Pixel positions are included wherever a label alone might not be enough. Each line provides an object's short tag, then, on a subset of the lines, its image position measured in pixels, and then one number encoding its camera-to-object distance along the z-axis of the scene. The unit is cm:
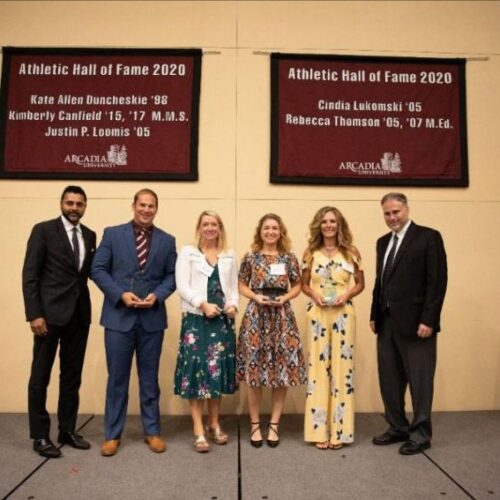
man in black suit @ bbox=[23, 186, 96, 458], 285
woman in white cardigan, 291
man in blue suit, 287
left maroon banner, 411
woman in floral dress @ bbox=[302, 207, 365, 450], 297
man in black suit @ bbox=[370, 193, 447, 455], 292
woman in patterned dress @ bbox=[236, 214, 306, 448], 299
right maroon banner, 416
